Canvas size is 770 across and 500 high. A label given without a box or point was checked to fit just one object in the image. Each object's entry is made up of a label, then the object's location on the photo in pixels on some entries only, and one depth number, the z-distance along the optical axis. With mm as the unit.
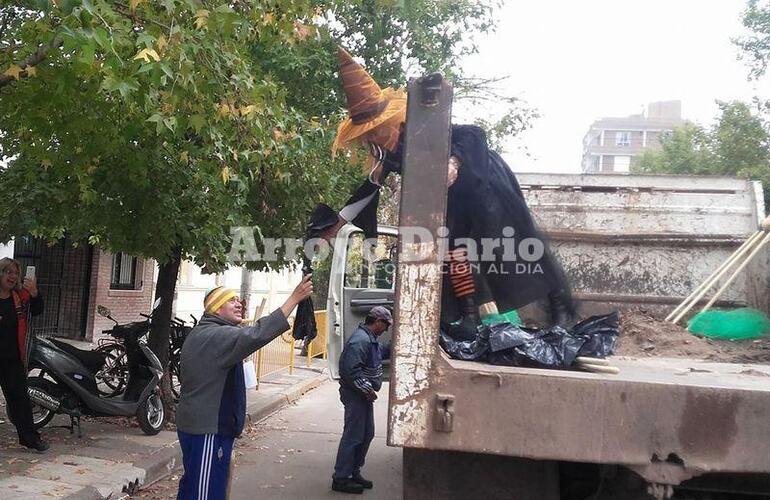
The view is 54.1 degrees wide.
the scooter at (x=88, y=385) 6879
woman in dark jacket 6254
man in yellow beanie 4074
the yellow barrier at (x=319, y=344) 14907
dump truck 2613
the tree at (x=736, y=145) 18391
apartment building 89812
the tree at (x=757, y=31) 17125
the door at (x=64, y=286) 14766
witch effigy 3473
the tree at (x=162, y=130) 4824
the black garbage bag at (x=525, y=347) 3129
